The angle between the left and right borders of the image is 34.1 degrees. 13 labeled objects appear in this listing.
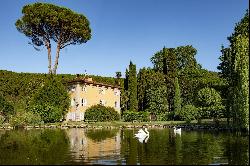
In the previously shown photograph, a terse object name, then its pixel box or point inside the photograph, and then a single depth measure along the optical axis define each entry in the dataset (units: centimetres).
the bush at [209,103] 5269
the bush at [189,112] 5275
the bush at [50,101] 5209
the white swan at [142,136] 3168
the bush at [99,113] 5759
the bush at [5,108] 5254
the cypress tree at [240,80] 2214
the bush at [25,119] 4916
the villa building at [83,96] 6078
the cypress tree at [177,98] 5839
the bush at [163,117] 5869
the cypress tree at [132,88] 6500
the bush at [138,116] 5725
